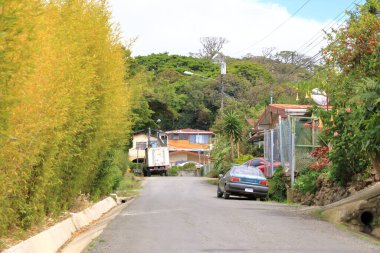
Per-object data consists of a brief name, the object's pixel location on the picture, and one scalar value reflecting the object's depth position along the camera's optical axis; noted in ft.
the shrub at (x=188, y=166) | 273.91
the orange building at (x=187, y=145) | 326.24
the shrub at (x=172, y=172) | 254.35
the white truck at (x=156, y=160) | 227.61
